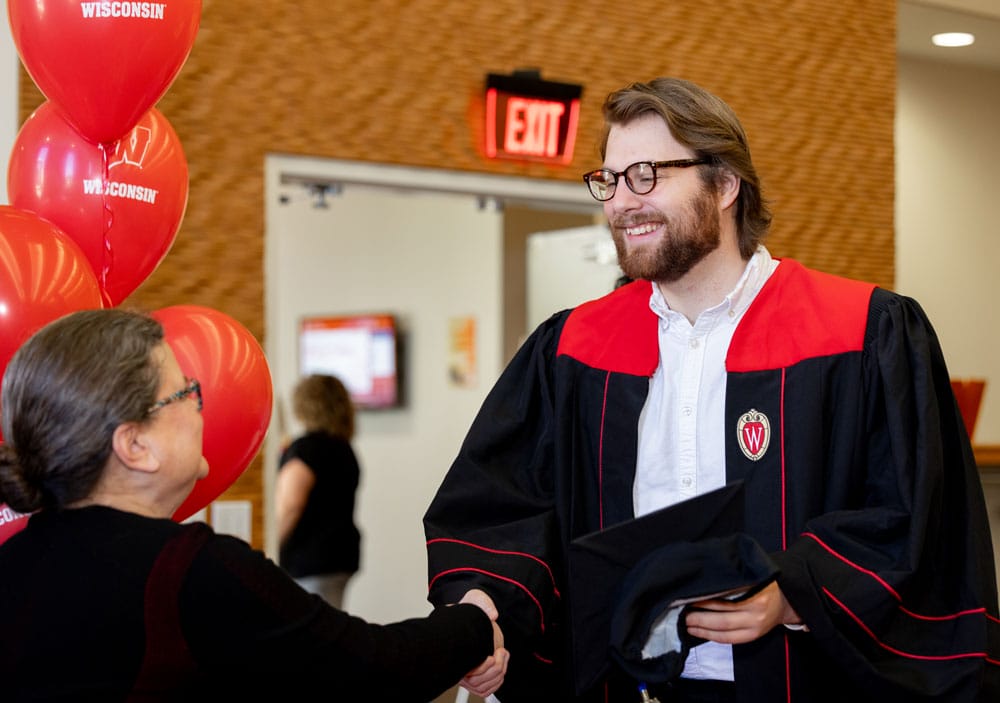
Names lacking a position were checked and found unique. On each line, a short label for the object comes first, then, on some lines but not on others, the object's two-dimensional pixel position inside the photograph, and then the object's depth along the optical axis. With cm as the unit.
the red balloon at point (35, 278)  207
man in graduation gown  194
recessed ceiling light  671
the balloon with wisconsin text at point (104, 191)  246
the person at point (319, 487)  571
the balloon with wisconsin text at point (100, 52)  229
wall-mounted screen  825
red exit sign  484
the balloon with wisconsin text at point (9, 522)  210
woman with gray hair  146
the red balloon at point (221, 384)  231
